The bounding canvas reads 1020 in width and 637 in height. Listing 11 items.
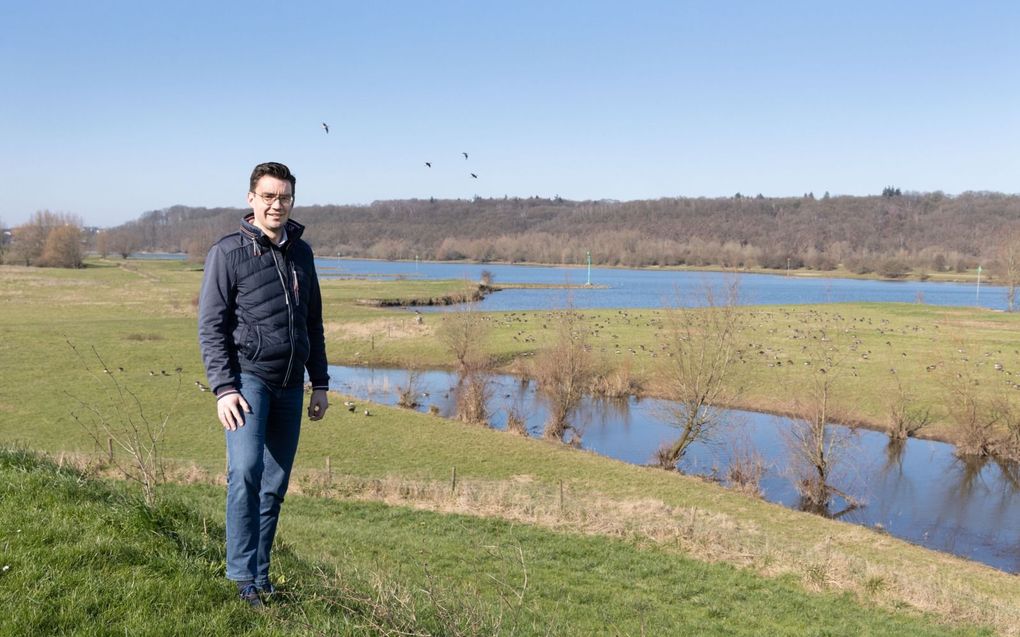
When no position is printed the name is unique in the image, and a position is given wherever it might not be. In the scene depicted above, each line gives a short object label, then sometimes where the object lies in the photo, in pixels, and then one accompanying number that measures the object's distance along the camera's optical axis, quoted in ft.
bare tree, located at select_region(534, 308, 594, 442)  99.19
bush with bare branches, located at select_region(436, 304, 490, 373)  132.77
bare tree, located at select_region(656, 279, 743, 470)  90.07
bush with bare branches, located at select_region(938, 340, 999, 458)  94.53
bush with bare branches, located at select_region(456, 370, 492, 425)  100.53
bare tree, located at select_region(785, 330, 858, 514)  78.02
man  14.67
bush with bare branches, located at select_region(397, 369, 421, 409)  111.34
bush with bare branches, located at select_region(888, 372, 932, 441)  103.50
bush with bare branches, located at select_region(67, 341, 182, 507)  72.23
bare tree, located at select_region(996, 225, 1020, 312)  257.96
